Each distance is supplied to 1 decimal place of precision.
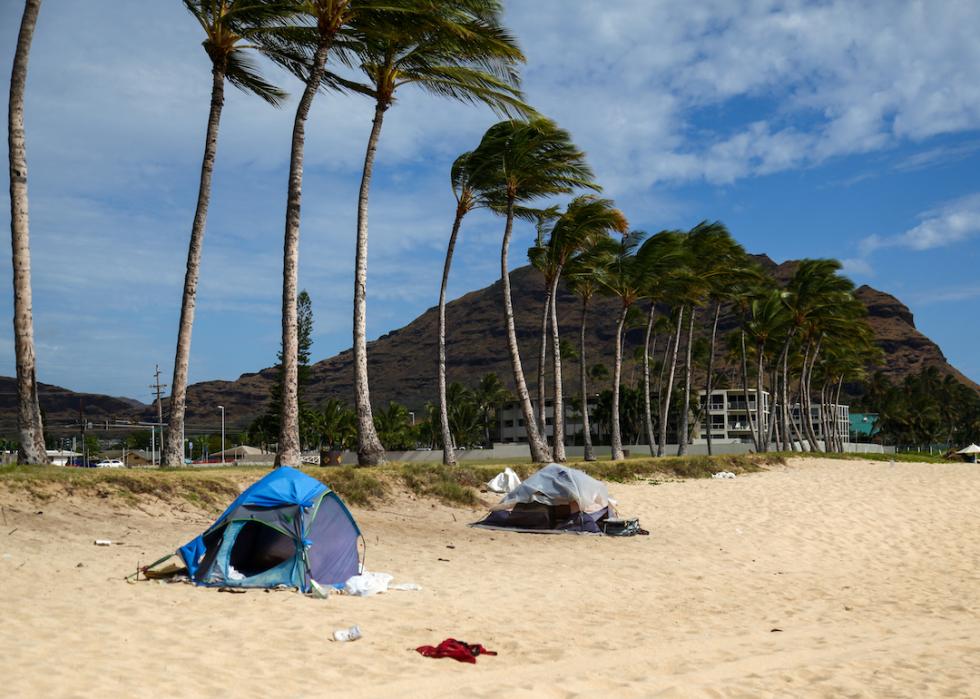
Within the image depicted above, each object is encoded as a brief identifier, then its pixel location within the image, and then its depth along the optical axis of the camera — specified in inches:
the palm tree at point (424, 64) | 747.4
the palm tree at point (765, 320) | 1857.8
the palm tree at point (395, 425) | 3508.9
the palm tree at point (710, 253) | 1558.8
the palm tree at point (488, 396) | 3687.7
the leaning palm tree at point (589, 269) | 1288.1
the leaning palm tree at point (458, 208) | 1029.3
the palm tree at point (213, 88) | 689.6
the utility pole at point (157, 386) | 2763.3
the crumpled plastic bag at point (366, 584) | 393.1
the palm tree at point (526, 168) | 1026.1
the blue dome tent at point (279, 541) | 393.1
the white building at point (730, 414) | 4003.4
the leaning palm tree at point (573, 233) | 1119.6
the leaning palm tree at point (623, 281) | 1327.5
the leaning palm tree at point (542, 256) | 1195.9
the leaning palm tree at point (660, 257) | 1322.6
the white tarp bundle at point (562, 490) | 649.6
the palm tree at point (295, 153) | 703.1
